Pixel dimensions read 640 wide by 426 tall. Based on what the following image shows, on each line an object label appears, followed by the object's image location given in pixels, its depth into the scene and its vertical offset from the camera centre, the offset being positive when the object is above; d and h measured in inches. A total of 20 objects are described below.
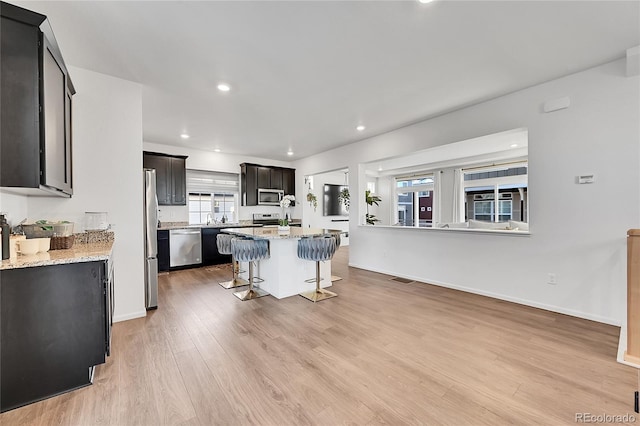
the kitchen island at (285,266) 146.7 -32.2
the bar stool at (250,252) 141.5 -22.0
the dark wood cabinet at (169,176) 216.5 +30.8
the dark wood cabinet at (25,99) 64.5 +29.5
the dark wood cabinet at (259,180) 268.2 +34.2
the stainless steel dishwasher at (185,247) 217.4 -29.0
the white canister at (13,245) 70.9 -8.6
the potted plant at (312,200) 298.8 +13.5
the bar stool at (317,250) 141.5 -21.2
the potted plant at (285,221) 165.7 -6.0
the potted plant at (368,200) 223.9 +9.4
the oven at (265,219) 282.0 -7.8
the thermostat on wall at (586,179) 111.8 +13.1
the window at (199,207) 251.6 +5.3
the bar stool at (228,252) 163.3 -24.6
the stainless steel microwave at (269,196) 276.5 +16.7
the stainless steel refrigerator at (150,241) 130.0 -14.2
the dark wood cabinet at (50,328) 63.7 -29.8
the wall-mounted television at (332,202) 344.8 +12.4
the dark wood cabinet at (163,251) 210.8 -30.6
